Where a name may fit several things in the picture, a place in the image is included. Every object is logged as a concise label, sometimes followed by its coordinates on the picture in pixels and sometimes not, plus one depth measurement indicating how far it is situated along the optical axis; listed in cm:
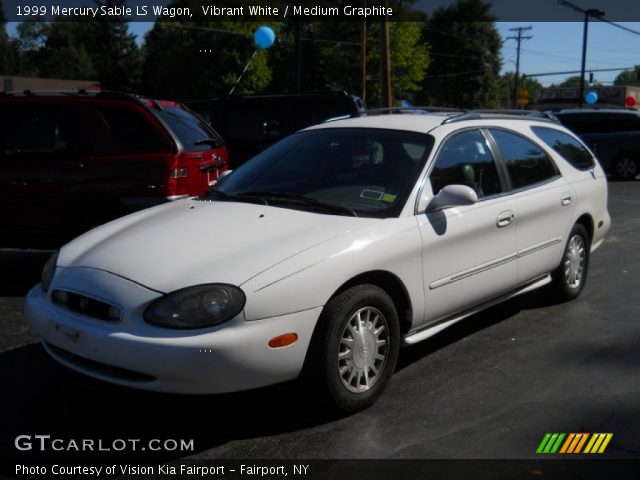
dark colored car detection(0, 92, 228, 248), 659
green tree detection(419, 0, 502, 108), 6225
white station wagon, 332
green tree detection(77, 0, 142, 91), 7838
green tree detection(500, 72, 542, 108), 7074
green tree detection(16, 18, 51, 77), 9262
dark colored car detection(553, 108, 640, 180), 1814
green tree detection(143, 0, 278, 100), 5472
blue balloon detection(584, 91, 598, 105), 3838
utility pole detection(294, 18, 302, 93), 2376
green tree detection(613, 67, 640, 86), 14961
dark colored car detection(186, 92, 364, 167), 1087
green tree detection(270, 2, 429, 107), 5491
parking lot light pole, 4766
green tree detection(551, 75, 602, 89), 15025
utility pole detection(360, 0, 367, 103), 3262
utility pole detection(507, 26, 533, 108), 8188
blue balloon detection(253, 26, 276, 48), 1814
